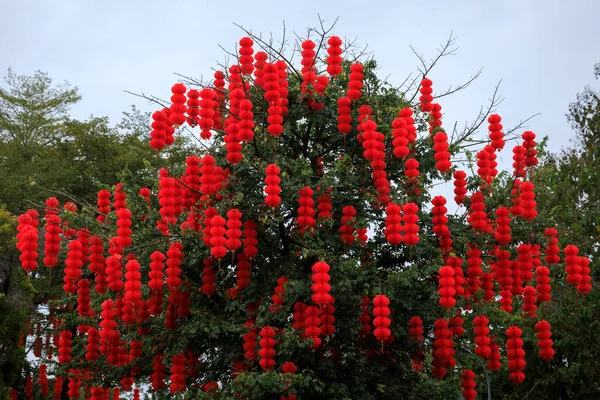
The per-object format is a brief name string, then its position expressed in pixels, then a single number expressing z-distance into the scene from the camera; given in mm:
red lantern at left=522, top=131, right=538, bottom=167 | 13039
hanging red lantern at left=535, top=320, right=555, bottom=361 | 12750
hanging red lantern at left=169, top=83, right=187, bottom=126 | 11908
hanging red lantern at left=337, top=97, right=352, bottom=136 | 12477
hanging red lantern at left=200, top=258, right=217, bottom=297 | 12875
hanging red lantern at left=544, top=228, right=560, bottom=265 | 12638
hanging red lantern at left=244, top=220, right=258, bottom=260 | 12055
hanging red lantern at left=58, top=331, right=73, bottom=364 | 14781
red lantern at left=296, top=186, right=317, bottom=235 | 11523
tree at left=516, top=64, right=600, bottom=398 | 14898
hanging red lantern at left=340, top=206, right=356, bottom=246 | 12312
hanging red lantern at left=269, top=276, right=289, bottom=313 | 11781
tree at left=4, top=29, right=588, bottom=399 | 11578
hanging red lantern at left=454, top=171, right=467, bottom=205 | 13031
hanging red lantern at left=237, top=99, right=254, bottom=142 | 11344
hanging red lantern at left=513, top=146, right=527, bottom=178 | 13039
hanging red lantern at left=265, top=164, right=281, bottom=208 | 11024
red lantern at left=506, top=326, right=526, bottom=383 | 12758
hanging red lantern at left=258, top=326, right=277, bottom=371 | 11367
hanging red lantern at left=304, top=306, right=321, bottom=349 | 11430
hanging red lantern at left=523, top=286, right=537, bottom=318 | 12695
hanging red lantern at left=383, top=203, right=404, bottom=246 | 11047
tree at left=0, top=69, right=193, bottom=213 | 26156
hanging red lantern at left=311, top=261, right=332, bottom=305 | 10906
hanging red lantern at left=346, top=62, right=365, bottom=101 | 12367
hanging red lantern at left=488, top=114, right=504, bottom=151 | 12984
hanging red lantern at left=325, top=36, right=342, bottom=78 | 12578
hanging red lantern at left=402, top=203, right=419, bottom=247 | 11062
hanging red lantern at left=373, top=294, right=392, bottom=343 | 11117
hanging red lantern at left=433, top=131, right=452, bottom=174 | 11461
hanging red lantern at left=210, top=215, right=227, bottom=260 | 10898
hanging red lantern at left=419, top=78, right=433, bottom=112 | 13613
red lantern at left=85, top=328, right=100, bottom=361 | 13828
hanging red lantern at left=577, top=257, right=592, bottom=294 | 12234
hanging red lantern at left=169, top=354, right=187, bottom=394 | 12547
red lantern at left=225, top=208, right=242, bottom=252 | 11086
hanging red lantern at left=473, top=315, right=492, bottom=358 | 12484
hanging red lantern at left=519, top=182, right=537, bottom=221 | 12156
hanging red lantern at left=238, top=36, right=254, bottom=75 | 12945
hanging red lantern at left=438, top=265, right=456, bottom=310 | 11266
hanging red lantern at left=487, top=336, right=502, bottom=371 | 13094
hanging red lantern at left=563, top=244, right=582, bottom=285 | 12180
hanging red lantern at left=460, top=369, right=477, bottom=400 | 13195
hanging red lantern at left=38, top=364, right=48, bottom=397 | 22328
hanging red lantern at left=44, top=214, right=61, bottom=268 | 12312
